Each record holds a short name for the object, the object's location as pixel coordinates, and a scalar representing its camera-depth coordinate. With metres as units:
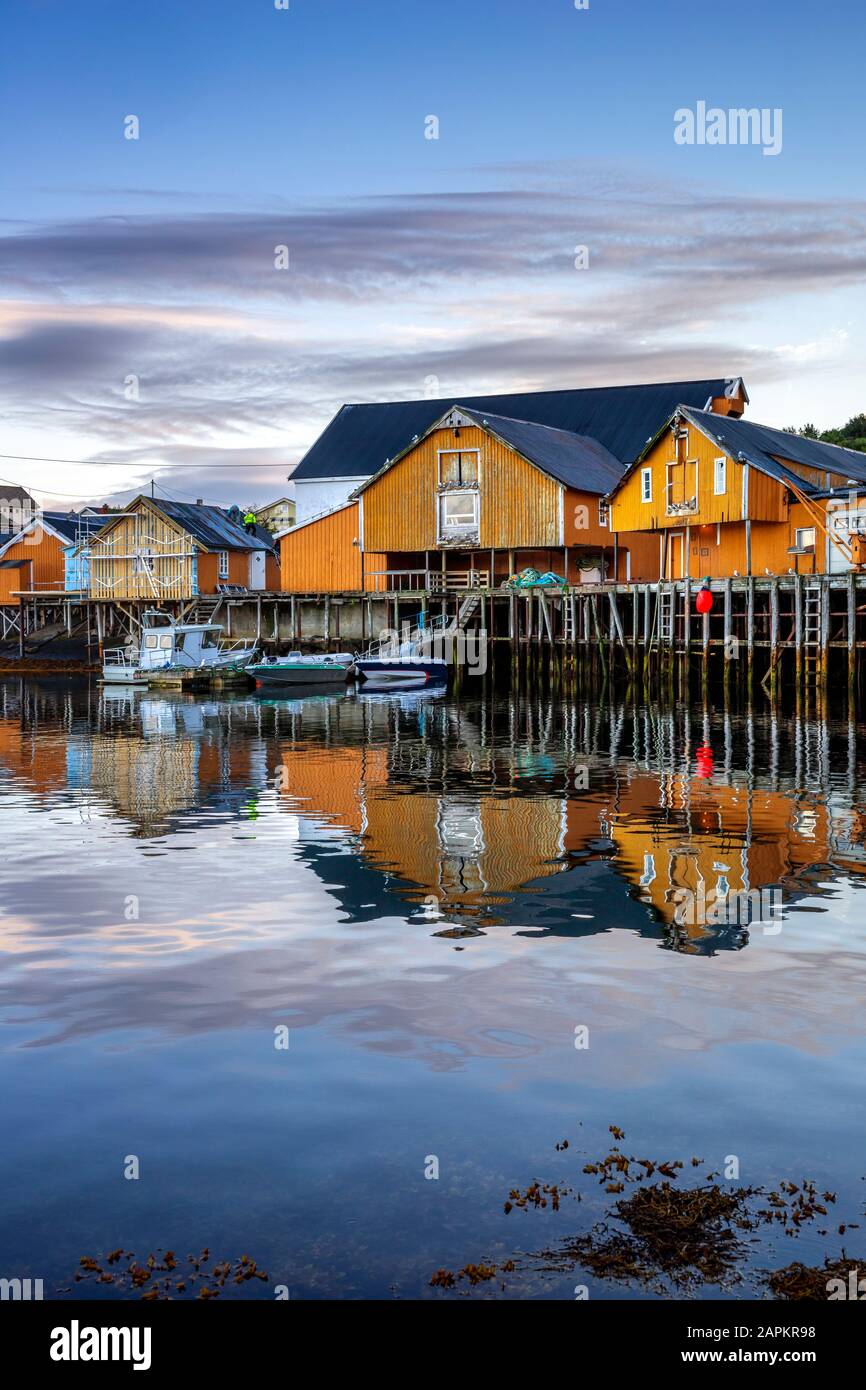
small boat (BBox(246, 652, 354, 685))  56.28
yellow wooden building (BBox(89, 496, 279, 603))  74.38
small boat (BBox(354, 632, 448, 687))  54.59
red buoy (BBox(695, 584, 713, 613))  47.34
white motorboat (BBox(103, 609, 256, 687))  59.66
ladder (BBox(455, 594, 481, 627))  60.19
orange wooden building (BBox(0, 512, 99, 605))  82.75
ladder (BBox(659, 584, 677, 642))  49.12
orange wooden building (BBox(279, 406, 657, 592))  60.06
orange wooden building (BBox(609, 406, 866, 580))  47.28
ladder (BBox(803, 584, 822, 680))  45.25
